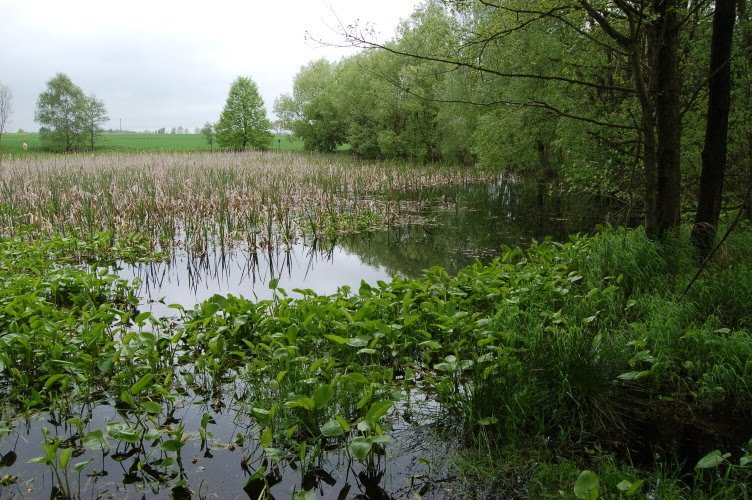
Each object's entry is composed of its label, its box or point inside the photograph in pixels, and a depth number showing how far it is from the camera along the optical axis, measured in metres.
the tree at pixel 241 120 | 47.62
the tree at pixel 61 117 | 53.44
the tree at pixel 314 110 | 45.53
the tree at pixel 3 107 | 55.98
